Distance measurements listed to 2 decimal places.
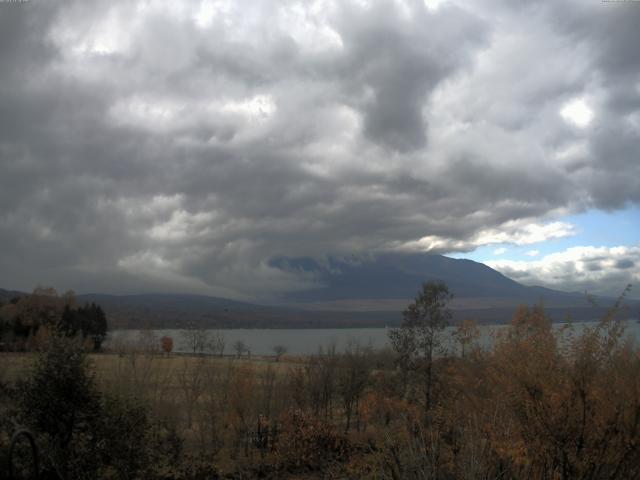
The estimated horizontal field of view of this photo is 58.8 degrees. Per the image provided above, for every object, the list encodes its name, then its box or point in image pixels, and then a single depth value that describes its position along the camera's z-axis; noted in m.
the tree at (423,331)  29.03
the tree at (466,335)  26.47
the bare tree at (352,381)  28.69
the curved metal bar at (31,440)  5.59
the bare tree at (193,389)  23.86
